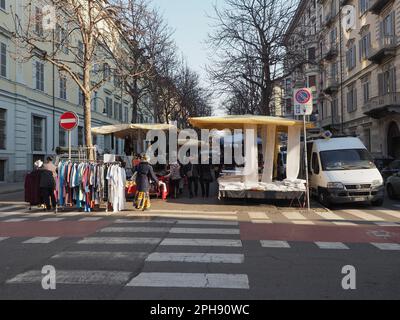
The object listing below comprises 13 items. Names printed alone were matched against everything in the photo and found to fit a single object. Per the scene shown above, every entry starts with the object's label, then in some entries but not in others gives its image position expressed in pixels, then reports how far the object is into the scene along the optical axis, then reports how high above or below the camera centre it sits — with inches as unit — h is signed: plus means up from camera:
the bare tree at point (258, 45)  1040.2 +272.3
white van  564.7 -7.1
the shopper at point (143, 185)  547.8 -19.2
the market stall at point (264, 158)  582.2 +10.0
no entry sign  630.2 +64.0
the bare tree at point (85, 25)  722.8 +229.7
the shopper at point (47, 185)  549.6 -18.7
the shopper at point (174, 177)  680.4 -12.6
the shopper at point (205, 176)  700.7 -11.8
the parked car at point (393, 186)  681.0 -27.9
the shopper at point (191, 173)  699.4 -7.2
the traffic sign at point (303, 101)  556.1 +77.9
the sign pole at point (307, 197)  556.1 -35.0
